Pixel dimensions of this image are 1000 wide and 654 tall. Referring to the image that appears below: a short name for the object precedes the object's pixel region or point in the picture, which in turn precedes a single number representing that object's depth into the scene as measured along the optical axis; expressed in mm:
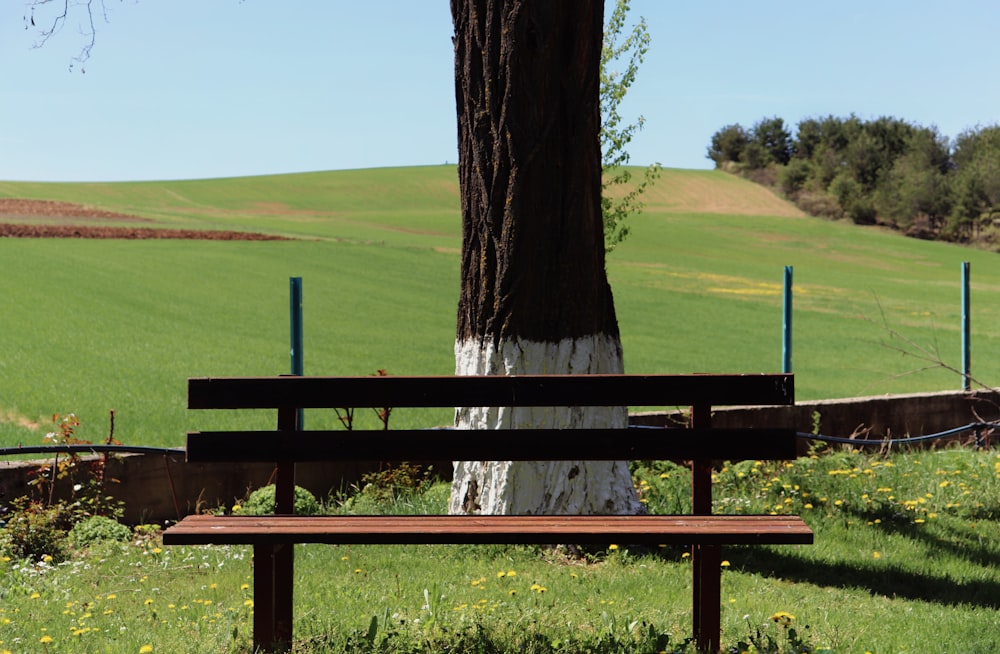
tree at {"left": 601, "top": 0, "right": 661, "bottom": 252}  11594
